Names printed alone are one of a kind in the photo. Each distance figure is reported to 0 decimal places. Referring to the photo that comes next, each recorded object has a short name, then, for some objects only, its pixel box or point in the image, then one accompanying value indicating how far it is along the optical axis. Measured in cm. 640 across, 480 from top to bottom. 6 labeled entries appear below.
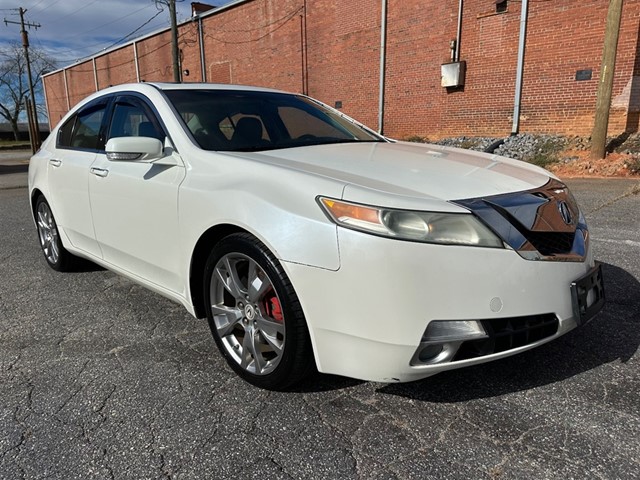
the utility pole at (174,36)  2314
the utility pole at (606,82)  1021
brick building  1300
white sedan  197
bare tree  6469
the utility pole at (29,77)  3512
